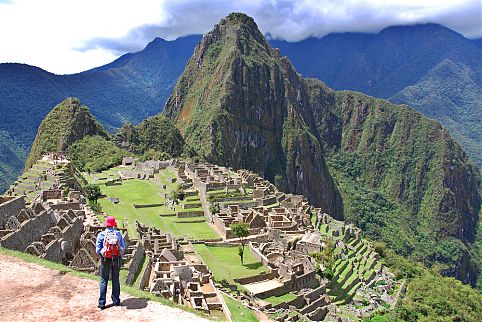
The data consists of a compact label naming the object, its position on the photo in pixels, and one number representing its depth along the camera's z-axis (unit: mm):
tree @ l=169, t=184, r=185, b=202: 52231
